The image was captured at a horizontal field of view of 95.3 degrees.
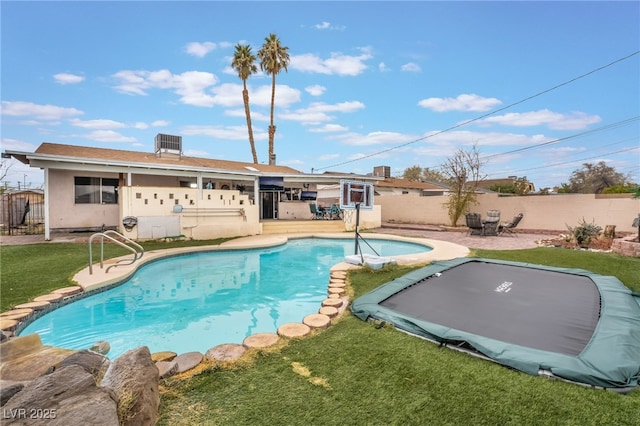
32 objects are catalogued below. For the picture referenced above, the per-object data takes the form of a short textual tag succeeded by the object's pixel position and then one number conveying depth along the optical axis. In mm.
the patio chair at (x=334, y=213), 18391
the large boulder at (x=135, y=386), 1893
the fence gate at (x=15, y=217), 13258
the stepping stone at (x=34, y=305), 4407
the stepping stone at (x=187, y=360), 2809
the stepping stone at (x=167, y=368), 2665
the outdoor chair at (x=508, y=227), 13727
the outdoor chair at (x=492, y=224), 13078
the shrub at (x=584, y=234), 10352
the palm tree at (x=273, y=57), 24688
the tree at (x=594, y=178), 30172
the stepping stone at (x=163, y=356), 2996
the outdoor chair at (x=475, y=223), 13039
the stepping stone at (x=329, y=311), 4229
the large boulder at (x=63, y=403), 1571
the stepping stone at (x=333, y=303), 4594
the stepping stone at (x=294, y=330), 3561
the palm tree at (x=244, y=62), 24781
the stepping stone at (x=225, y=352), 3023
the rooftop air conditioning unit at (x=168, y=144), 15406
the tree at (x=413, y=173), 45341
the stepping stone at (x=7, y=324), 3760
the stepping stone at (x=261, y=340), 3293
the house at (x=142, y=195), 11117
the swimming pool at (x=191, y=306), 4294
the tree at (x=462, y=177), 16422
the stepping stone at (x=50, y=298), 4719
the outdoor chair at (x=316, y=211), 18208
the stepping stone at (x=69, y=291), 5098
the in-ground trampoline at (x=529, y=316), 2648
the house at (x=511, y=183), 32400
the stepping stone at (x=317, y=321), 3848
